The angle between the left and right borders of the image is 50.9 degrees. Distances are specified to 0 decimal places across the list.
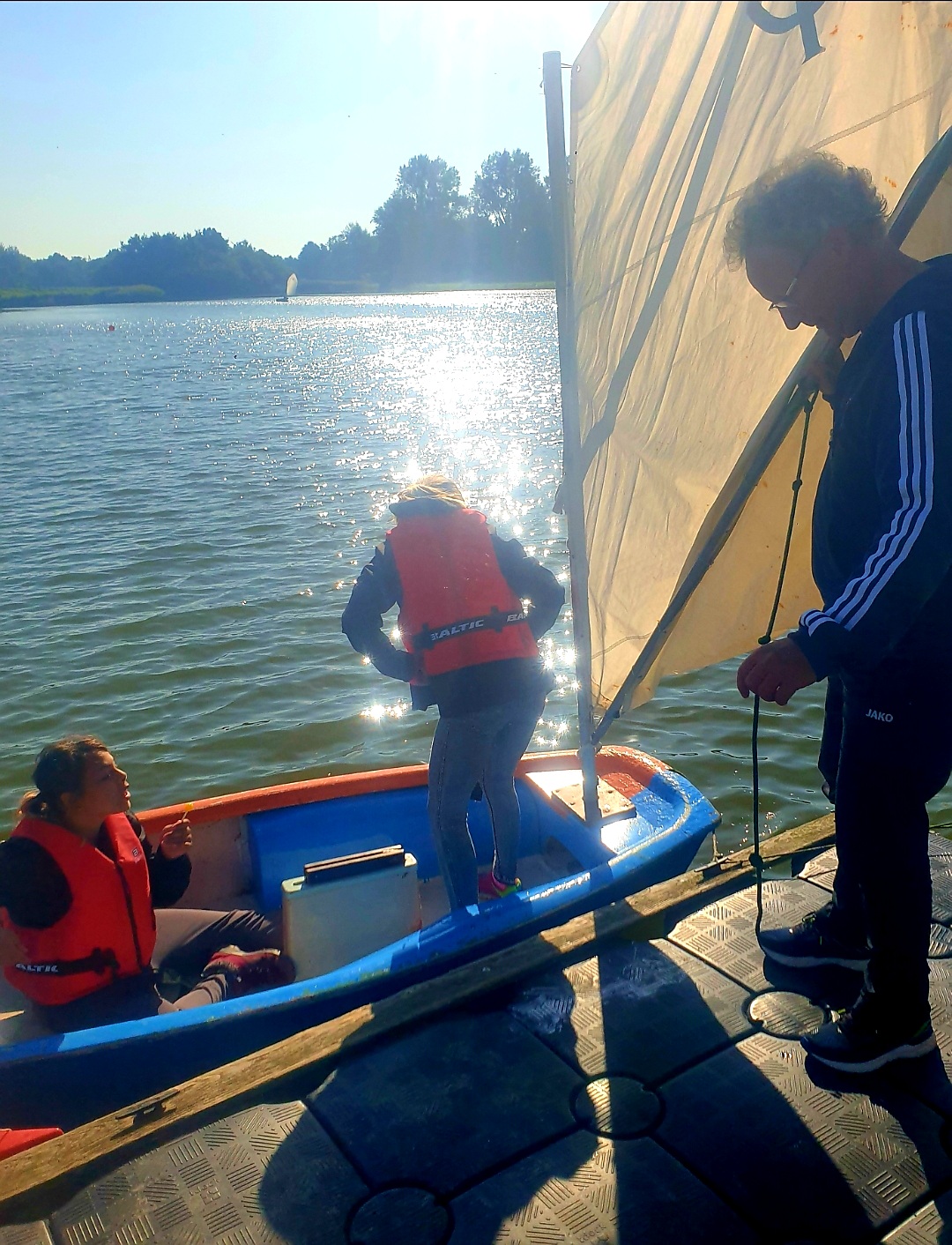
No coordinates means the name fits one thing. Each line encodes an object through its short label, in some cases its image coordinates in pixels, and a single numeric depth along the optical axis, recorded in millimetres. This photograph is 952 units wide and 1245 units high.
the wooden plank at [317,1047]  2457
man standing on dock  1977
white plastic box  4012
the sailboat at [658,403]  2545
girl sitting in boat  3324
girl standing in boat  3760
